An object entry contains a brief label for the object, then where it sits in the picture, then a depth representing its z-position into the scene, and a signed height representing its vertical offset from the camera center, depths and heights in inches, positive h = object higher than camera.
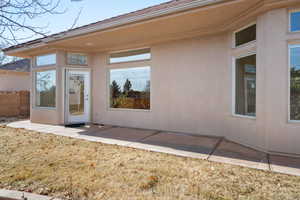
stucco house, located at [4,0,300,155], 153.0 +31.6
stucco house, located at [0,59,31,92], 493.4 +50.1
